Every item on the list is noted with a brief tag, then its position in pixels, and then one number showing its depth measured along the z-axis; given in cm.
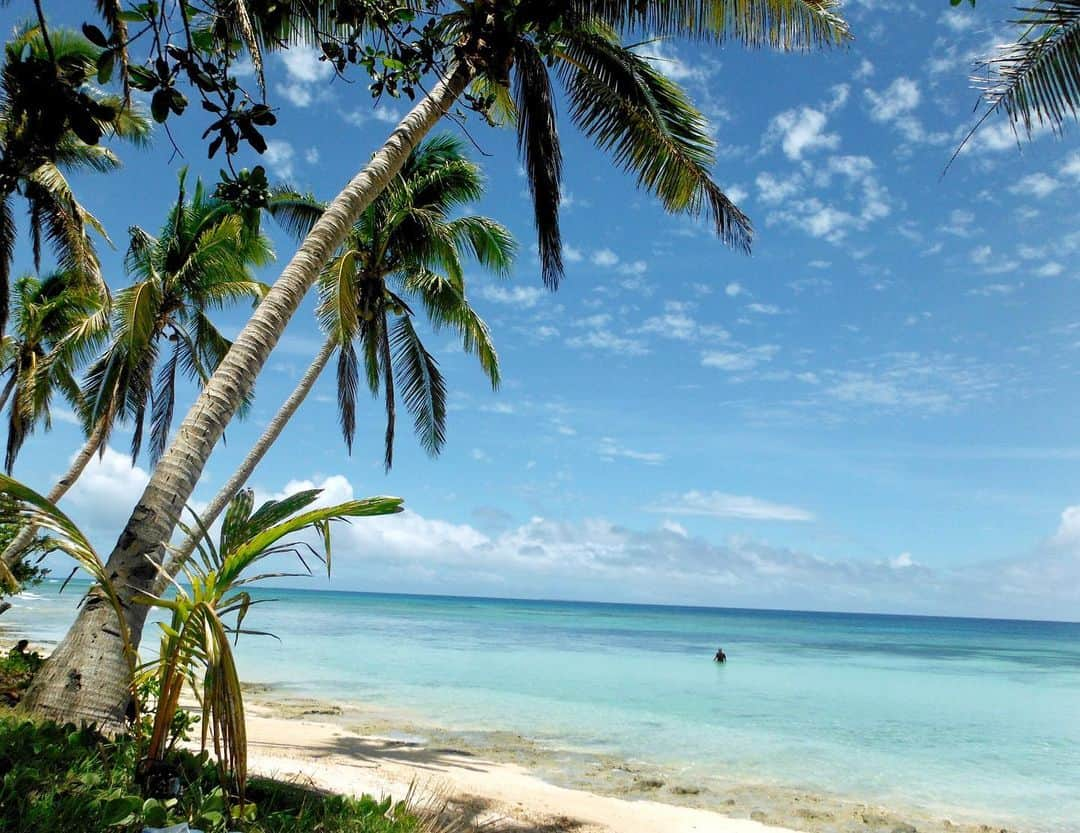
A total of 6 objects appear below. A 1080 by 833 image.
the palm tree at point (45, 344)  1295
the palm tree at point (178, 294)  1209
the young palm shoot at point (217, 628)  333
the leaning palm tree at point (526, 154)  431
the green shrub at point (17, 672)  664
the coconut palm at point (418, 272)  1241
